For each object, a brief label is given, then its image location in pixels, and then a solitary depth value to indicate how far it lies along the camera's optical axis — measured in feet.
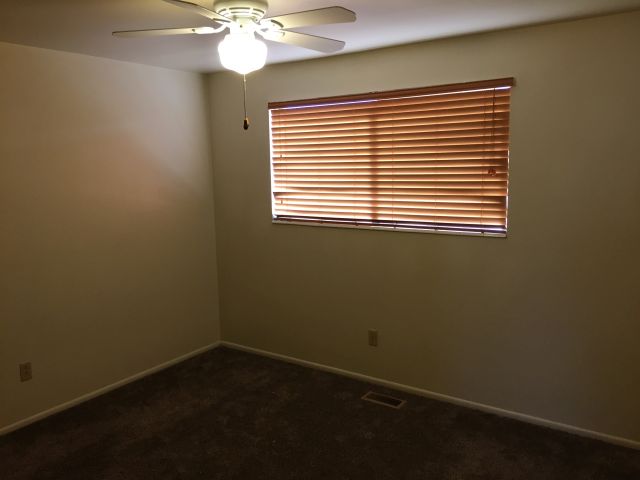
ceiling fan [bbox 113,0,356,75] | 6.34
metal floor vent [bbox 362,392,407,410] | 10.83
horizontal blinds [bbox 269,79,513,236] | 9.84
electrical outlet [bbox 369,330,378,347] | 11.75
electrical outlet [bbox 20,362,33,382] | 10.13
